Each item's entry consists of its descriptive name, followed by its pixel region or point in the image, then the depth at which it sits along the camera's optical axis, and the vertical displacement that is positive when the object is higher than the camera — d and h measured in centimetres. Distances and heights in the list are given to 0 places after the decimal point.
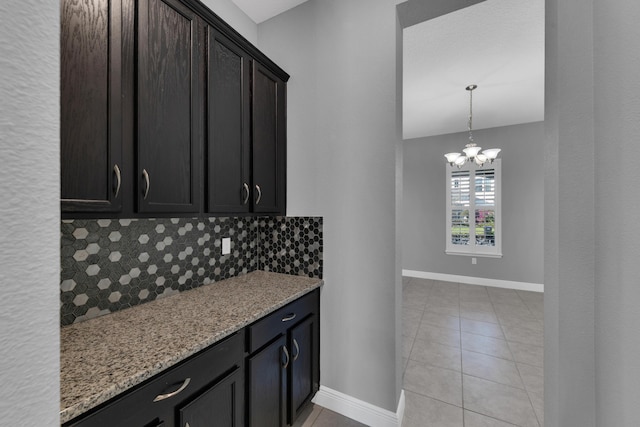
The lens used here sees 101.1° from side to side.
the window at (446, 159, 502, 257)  491 +7
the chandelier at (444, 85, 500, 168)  353 +83
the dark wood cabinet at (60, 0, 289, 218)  95 +47
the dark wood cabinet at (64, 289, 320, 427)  87 -73
